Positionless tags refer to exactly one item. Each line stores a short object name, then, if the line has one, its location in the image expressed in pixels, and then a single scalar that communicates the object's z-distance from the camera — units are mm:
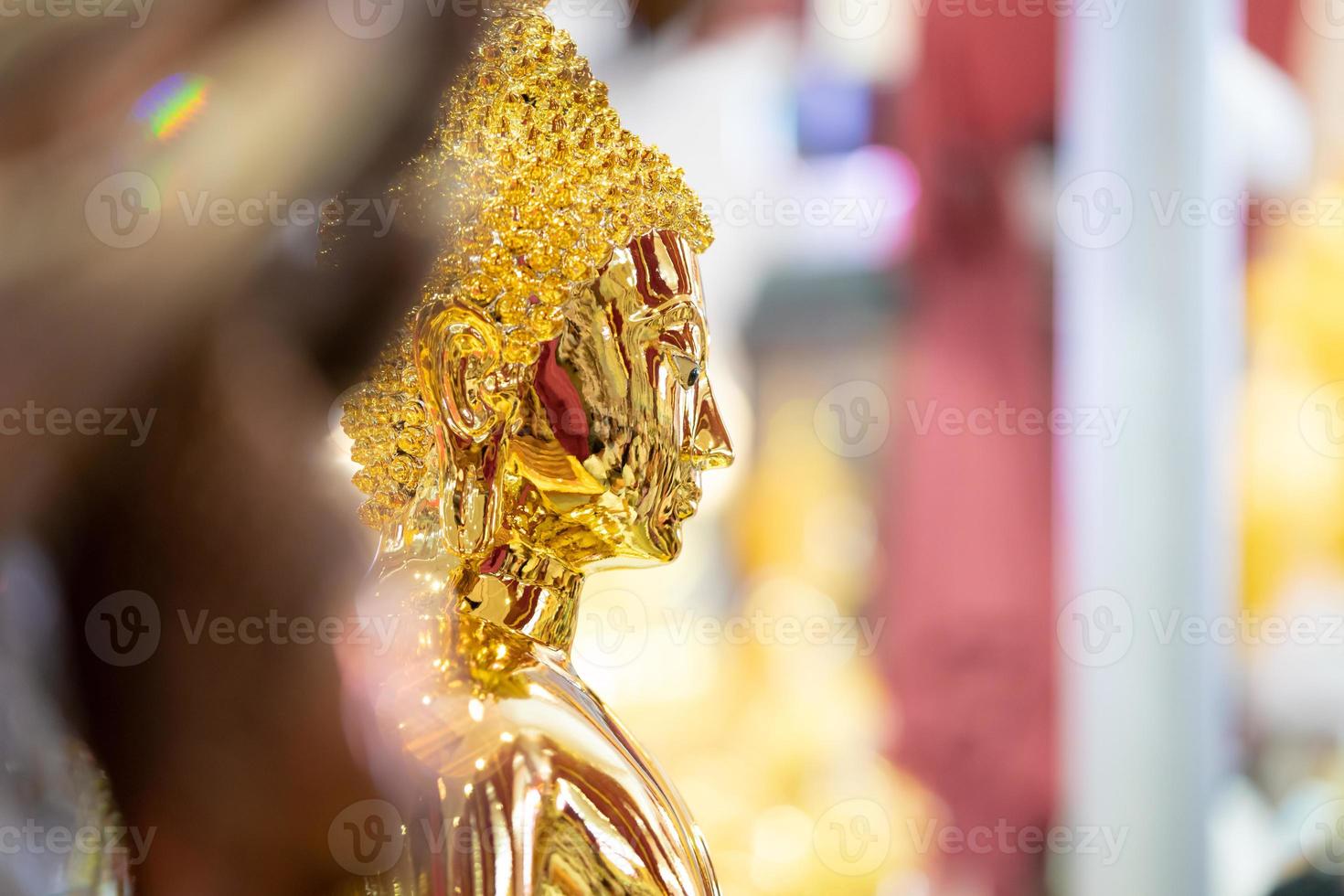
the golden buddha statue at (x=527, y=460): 2207
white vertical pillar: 4010
